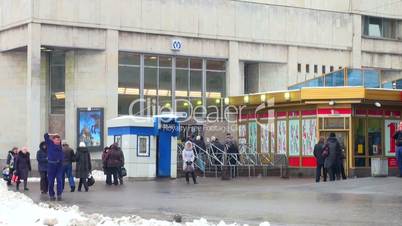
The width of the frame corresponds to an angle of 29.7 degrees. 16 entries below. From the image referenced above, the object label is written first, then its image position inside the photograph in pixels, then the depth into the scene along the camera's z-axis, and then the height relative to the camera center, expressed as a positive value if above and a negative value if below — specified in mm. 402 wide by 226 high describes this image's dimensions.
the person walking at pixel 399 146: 23203 -156
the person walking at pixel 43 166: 22742 -805
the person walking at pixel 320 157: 27194 -585
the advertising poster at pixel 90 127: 42406 +715
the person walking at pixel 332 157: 26672 -576
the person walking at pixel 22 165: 27391 -928
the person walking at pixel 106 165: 28717 -955
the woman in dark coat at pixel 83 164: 25122 -818
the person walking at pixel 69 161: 24234 -682
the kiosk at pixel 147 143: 31406 -128
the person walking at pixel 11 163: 29733 -939
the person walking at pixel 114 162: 28516 -834
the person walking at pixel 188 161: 28828 -797
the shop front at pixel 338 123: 33000 +786
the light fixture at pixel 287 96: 34800 +2047
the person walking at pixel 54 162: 20562 -610
